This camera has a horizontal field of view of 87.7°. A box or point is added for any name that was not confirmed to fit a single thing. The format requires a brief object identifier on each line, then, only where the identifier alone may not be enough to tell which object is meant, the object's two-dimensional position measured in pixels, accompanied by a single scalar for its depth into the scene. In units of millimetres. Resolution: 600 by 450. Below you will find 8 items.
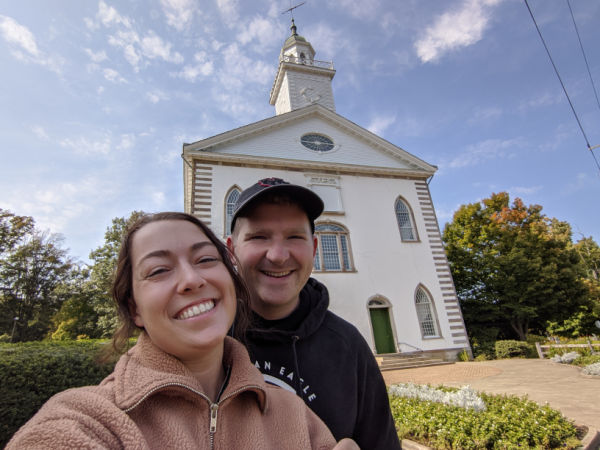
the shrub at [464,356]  15188
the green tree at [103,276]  26781
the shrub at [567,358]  13010
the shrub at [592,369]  9617
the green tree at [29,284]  24938
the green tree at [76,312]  27031
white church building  14945
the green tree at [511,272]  21688
